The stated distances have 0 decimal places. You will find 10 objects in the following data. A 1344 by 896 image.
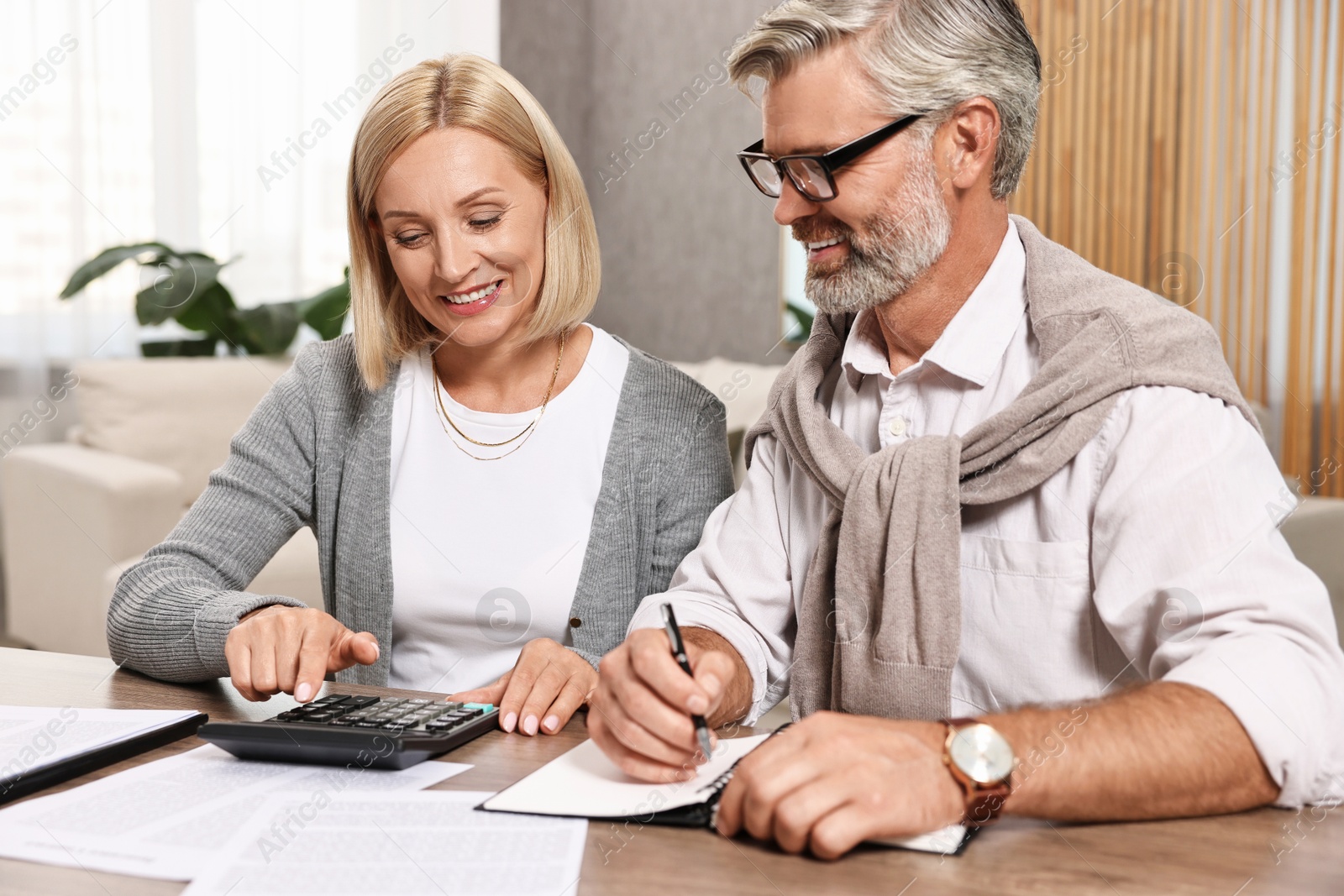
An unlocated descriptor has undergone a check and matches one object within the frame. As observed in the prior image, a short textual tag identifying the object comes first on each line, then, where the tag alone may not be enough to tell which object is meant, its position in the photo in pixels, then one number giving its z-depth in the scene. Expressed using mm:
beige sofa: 3146
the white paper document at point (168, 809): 776
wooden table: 722
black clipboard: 895
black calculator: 937
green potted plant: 3729
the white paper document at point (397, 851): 722
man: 819
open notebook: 821
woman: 1486
